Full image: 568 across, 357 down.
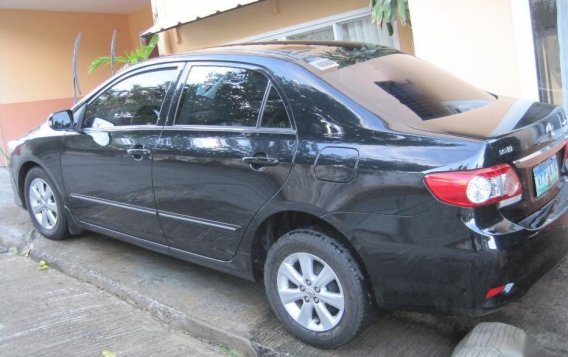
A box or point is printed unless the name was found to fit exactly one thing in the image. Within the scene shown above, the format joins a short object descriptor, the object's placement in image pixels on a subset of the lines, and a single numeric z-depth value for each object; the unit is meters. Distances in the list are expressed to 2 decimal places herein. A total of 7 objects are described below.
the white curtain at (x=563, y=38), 4.89
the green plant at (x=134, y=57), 8.12
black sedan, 2.52
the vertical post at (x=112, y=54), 7.68
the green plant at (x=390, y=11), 5.61
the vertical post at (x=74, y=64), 7.57
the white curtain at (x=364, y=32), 6.66
